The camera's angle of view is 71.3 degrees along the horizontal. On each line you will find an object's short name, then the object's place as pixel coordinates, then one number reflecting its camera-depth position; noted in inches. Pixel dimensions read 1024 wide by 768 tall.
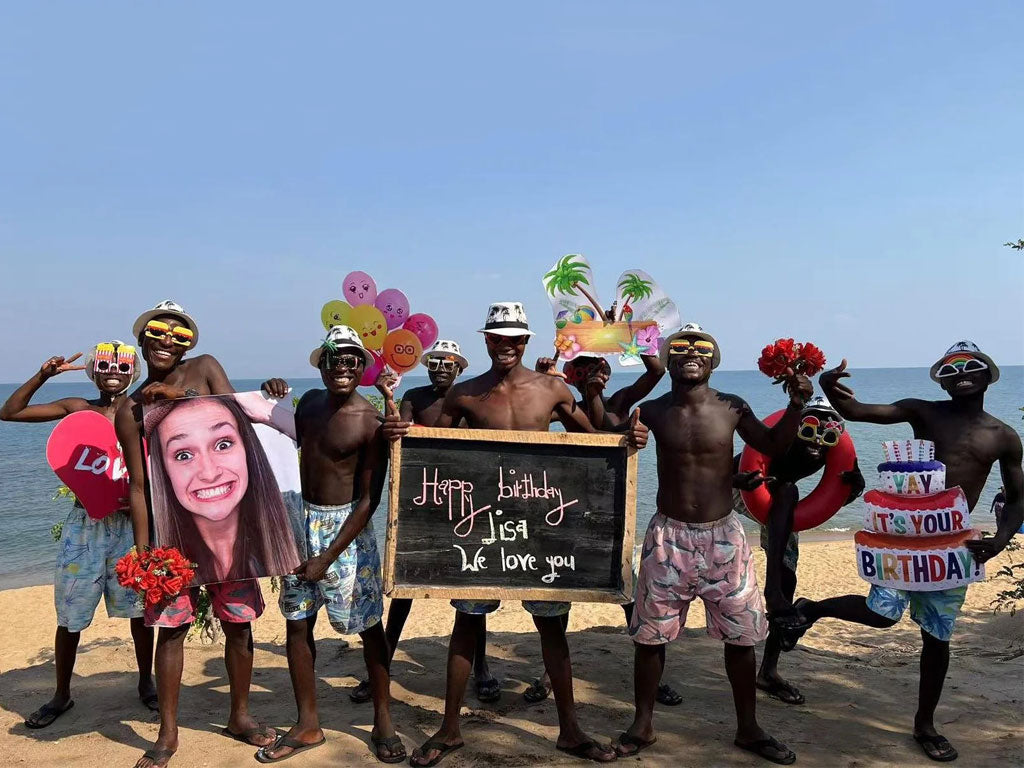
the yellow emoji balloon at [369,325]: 281.4
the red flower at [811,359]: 162.7
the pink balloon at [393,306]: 303.7
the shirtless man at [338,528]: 168.7
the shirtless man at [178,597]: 170.2
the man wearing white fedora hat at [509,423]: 169.0
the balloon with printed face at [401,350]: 283.7
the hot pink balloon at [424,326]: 303.0
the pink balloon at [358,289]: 295.9
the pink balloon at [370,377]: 245.6
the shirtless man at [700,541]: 166.2
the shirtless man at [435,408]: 211.2
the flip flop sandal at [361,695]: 208.5
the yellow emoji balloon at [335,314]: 279.4
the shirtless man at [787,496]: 198.5
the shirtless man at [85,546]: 192.4
